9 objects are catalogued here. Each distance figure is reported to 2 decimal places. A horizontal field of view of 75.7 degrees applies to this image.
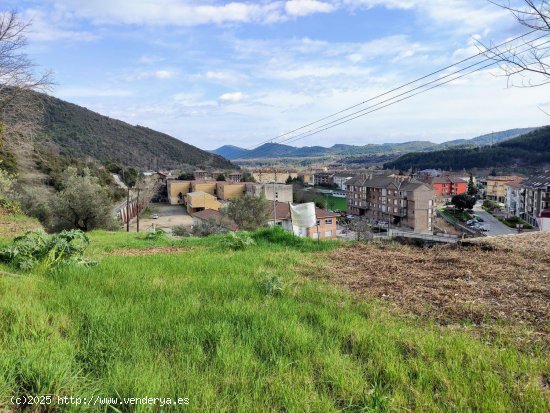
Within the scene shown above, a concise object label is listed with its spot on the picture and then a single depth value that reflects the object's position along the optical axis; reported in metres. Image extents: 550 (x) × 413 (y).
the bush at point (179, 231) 20.58
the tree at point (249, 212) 23.84
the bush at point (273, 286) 4.03
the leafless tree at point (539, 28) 3.19
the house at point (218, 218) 25.25
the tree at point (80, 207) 17.53
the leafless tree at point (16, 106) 9.03
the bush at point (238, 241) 7.70
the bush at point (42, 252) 4.75
